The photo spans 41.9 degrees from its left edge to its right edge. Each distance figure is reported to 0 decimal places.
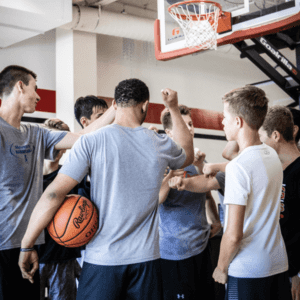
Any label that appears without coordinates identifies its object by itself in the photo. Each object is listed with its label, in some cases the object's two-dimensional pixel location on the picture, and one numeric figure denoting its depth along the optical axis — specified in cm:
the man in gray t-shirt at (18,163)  240
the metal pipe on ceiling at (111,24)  689
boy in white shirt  203
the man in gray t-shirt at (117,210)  204
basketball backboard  463
